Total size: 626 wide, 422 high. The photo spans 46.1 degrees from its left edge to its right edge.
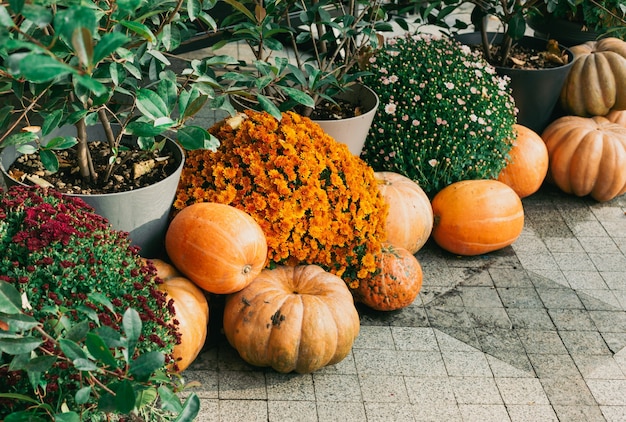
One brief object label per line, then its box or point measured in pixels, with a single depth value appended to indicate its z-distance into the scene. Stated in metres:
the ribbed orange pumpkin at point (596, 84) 4.46
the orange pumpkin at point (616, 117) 4.61
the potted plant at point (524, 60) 4.27
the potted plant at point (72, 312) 1.55
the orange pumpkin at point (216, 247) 2.71
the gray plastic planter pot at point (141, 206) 2.65
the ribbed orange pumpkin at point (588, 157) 4.12
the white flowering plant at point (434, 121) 3.75
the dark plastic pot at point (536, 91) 4.27
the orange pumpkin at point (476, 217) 3.56
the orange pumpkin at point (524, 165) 4.03
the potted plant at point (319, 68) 3.02
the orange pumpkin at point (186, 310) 2.61
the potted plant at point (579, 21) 4.69
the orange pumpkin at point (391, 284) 3.09
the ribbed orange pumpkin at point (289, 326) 2.67
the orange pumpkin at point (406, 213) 3.38
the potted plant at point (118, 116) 2.26
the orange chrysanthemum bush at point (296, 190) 2.93
